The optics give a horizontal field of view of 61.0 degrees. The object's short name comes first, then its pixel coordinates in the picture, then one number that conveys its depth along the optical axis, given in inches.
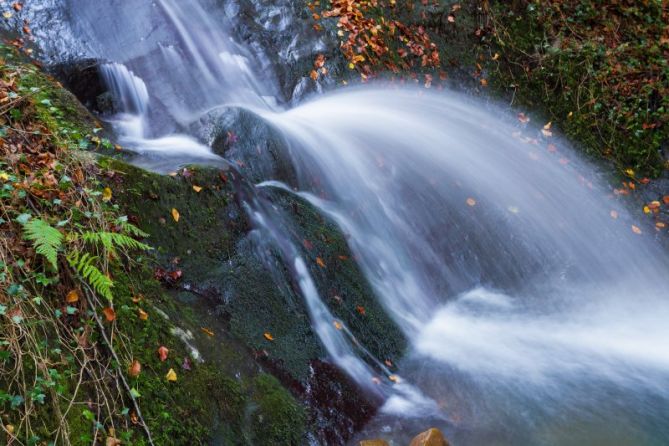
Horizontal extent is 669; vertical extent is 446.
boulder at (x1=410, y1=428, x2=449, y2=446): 145.9
